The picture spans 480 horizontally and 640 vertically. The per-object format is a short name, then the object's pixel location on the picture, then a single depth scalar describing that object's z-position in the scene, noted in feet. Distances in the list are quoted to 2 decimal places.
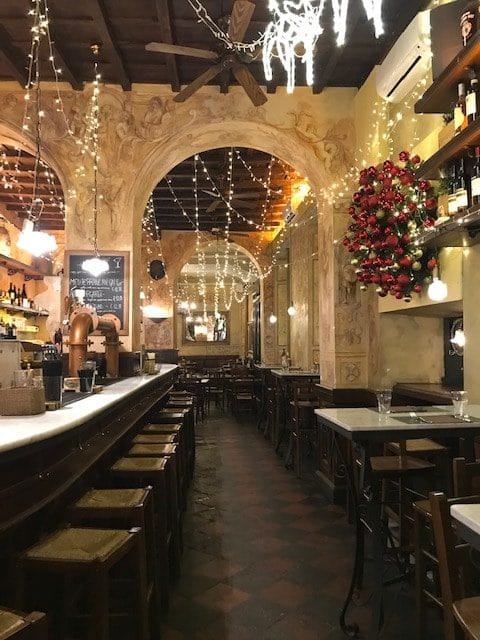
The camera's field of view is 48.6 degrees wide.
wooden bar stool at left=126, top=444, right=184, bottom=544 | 10.98
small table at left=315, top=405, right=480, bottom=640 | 8.42
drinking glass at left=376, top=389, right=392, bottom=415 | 10.53
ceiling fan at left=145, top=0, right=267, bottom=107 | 12.19
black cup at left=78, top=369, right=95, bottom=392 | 11.25
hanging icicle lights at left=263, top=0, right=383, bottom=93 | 10.09
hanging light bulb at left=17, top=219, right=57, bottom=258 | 15.25
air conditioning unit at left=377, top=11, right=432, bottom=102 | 12.37
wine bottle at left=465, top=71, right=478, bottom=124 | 9.68
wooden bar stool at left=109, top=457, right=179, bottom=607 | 9.44
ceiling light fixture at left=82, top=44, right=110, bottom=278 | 18.40
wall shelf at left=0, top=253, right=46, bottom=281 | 30.51
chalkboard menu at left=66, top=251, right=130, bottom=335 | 18.63
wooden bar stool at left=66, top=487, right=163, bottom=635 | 7.55
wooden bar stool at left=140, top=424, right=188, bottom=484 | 13.83
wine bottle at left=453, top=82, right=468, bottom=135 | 10.09
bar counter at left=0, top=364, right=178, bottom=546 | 5.88
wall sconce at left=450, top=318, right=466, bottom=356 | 15.44
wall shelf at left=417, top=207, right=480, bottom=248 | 9.28
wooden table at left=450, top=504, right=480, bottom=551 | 4.53
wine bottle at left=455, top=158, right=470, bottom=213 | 10.05
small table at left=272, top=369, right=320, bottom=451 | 23.79
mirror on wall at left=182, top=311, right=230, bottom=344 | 65.92
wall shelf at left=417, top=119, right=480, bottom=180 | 8.97
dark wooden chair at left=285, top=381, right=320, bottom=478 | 19.83
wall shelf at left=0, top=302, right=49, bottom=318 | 28.81
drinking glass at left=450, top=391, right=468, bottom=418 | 10.06
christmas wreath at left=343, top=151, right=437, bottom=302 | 12.54
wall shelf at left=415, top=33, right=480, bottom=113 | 9.20
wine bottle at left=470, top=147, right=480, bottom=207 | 9.40
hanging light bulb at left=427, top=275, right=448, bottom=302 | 12.19
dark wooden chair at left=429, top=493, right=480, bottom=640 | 5.49
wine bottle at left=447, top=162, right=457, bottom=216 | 10.26
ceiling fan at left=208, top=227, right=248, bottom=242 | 40.58
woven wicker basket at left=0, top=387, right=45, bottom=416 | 7.33
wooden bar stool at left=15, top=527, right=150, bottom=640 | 5.88
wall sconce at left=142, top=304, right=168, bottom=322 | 43.01
